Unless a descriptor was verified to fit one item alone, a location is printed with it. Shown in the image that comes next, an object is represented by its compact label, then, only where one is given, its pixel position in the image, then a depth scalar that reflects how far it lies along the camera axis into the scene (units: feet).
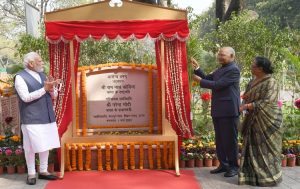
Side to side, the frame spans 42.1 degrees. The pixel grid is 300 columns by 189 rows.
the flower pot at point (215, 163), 20.12
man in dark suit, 17.15
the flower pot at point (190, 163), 19.93
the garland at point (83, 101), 20.25
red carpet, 16.67
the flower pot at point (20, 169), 19.19
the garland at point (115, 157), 19.22
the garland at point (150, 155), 19.27
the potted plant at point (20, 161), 19.13
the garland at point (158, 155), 19.31
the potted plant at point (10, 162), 19.12
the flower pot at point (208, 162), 20.01
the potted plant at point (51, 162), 19.21
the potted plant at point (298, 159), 20.16
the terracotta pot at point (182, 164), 19.90
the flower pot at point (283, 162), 19.85
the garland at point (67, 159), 18.99
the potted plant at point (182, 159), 19.89
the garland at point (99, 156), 19.17
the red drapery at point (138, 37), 17.60
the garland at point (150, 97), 20.57
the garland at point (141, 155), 19.25
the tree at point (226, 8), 34.61
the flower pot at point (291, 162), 19.89
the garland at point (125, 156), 19.22
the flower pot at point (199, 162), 19.98
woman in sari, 16.06
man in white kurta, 16.66
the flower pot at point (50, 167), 19.20
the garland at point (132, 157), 19.20
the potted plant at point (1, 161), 19.15
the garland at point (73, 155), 19.04
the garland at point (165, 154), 19.30
